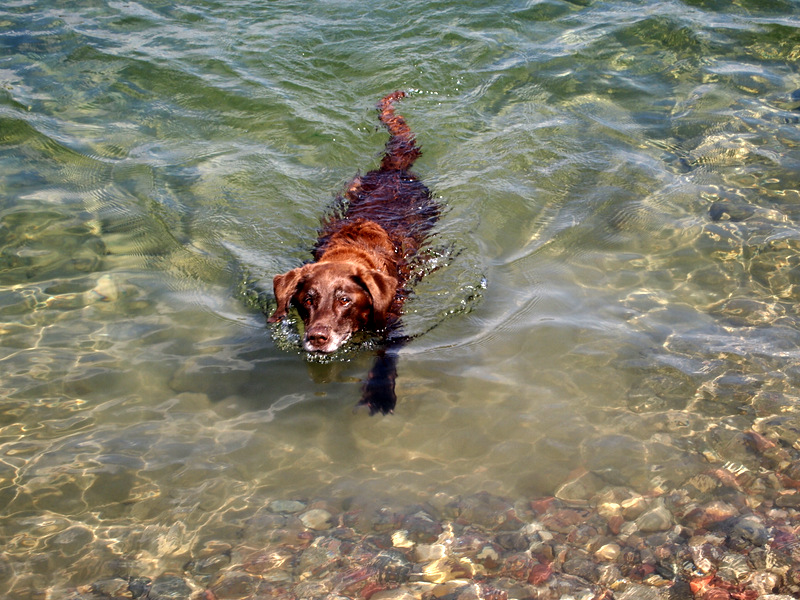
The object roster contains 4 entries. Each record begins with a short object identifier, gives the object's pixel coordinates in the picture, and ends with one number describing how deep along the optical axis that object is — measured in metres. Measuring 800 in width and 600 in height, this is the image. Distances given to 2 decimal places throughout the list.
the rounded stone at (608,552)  3.73
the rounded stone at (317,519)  3.95
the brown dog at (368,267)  5.27
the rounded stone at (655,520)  3.88
